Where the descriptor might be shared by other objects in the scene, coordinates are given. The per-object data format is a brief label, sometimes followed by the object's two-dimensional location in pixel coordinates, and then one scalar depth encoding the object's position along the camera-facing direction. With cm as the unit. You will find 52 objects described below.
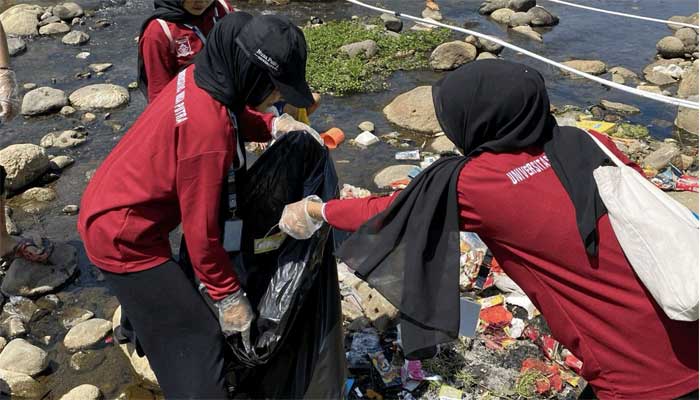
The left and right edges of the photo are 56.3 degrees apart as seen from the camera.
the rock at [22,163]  574
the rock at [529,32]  972
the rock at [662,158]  568
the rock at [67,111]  732
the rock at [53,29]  1012
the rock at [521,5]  1066
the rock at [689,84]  742
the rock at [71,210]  557
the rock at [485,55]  842
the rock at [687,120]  669
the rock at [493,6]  1084
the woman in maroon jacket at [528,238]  203
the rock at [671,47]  878
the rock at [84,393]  365
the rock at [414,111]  677
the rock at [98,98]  749
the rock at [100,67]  863
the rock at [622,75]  817
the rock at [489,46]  862
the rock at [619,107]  715
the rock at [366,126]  686
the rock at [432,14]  1057
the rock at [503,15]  1046
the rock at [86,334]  415
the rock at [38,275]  454
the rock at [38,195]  576
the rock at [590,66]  828
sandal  464
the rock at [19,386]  377
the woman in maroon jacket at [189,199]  233
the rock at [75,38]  968
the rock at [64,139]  664
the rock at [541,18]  1025
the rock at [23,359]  386
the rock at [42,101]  731
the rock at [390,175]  579
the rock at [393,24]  984
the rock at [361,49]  862
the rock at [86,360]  402
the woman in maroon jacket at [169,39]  386
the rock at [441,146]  628
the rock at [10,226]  512
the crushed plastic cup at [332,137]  406
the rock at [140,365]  380
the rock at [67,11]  1073
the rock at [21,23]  1005
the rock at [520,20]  1019
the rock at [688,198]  489
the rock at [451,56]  834
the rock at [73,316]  439
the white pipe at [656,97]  511
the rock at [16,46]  934
